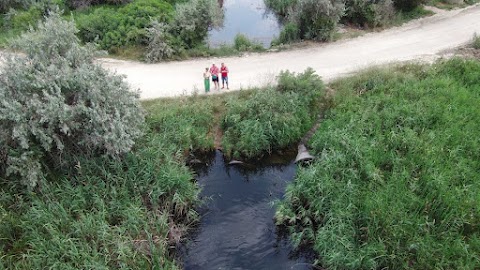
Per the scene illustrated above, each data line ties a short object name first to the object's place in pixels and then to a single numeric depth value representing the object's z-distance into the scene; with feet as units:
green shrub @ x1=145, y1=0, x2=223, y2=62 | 71.46
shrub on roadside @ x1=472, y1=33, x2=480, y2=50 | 71.67
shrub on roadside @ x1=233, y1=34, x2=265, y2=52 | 75.25
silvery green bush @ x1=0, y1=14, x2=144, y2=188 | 42.06
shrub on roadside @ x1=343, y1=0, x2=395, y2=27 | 80.79
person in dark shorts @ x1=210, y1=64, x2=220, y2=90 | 62.85
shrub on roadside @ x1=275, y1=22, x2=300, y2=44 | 77.56
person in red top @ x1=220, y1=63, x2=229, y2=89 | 62.75
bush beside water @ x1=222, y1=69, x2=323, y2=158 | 55.98
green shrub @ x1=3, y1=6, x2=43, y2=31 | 77.51
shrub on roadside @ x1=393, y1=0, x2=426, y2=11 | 86.28
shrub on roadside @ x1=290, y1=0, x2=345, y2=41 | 73.61
